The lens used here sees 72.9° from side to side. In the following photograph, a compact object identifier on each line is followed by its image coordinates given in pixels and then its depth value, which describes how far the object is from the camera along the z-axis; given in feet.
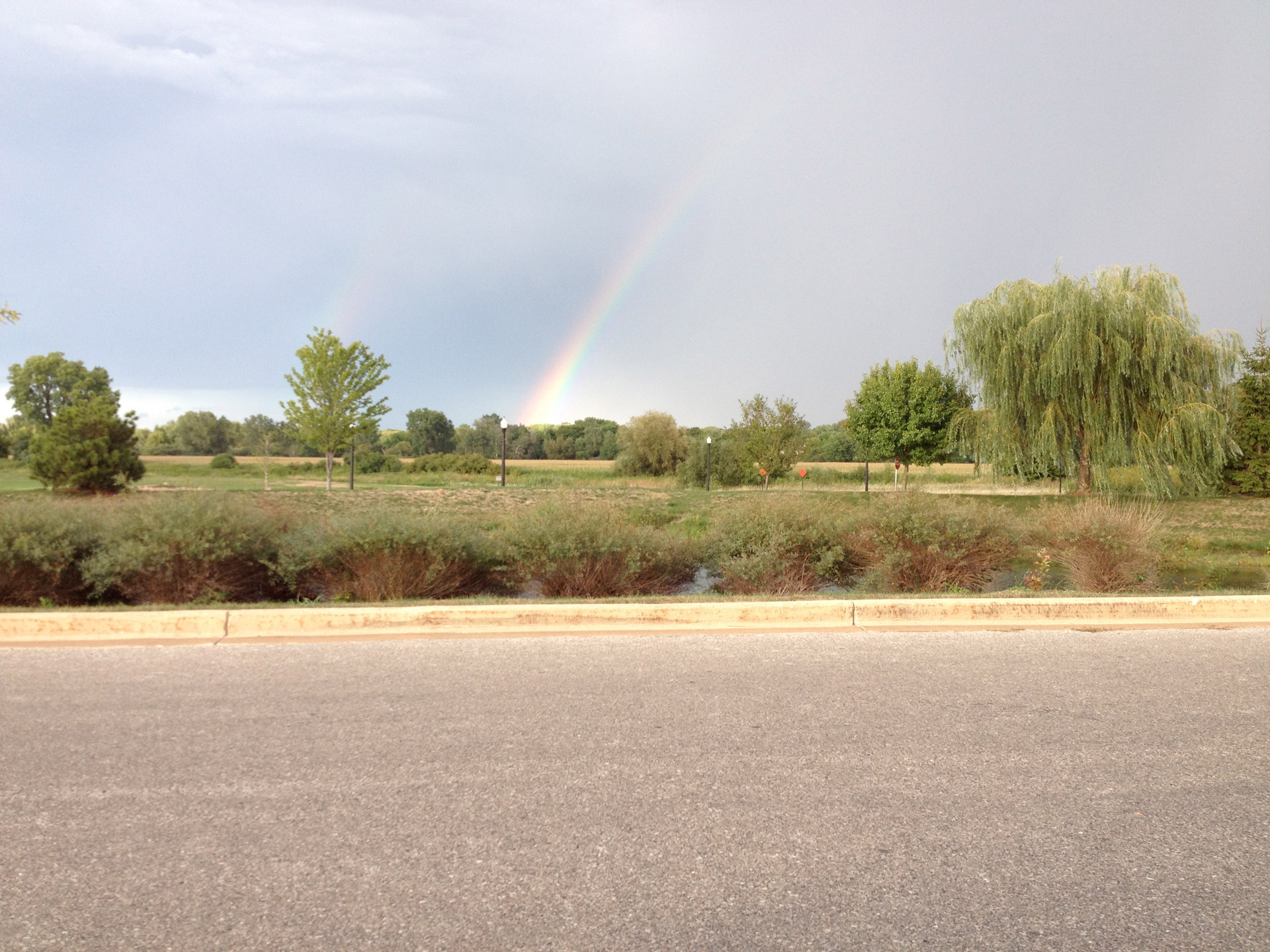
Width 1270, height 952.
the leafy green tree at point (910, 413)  127.75
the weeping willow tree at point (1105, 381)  81.51
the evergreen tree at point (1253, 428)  86.53
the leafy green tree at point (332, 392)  122.62
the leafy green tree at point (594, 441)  317.83
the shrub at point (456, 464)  180.65
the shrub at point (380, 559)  29.68
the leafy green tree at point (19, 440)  237.45
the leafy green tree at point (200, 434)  319.68
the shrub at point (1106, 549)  33.06
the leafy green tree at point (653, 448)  189.98
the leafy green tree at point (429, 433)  323.78
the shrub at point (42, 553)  27.32
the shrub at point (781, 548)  30.89
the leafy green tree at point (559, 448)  323.37
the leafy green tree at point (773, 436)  137.28
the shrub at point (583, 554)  30.09
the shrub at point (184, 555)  27.48
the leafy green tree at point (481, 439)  312.09
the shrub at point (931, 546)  32.32
